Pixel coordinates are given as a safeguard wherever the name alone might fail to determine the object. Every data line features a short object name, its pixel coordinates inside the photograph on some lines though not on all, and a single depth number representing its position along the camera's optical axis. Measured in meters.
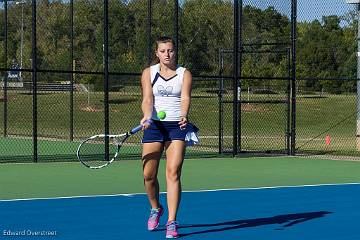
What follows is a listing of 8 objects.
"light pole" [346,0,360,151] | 21.11
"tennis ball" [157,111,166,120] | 9.02
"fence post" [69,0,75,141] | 22.78
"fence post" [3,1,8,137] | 23.17
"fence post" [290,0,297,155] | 20.27
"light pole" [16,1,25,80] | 31.95
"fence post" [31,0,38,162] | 17.22
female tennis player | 8.99
